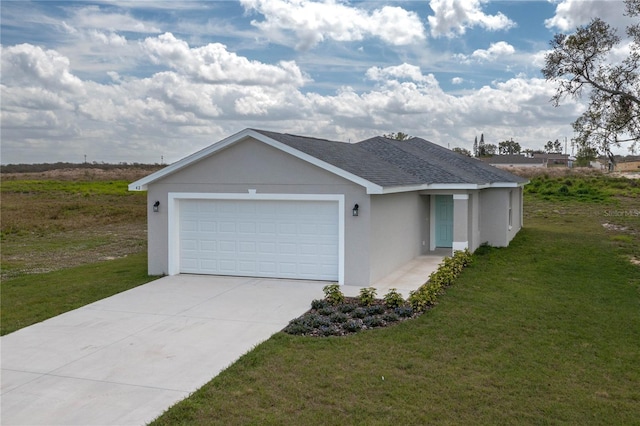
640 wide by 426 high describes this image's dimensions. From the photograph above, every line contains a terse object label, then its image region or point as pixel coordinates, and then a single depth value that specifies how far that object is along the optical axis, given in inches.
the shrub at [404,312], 391.5
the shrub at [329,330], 356.5
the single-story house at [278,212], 498.3
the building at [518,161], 3690.0
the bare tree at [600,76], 726.5
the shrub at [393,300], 410.6
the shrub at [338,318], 380.5
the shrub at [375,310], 398.9
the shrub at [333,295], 423.7
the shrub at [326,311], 399.5
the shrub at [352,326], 363.3
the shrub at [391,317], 382.0
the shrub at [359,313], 392.8
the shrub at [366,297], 419.5
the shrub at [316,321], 367.9
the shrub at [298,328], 358.9
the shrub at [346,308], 403.5
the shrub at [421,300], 405.1
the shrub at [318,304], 415.0
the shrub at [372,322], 373.4
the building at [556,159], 3854.8
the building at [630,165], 3046.3
